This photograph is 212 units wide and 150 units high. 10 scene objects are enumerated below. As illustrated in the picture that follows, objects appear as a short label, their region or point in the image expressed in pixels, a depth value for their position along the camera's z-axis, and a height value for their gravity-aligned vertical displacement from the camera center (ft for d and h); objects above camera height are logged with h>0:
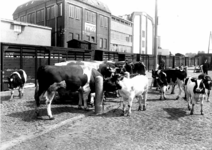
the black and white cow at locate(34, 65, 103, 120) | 23.25 -1.71
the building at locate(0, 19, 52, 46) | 84.84 +15.23
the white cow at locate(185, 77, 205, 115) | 24.89 -2.69
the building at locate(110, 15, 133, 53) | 174.50 +29.62
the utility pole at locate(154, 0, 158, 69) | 54.85 +13.32
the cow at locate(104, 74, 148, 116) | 25.22 -2.43
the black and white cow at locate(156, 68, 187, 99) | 37.29 -1.91
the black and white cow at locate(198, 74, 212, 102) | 30.63 -1.96
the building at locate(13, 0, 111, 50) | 120.88 +31.93
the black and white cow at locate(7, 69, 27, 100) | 34.06 -2.40
